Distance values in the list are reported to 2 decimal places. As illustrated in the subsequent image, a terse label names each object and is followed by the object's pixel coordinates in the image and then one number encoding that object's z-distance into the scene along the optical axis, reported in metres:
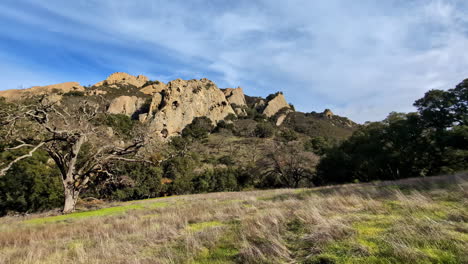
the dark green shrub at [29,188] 21.86
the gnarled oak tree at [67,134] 13.95
